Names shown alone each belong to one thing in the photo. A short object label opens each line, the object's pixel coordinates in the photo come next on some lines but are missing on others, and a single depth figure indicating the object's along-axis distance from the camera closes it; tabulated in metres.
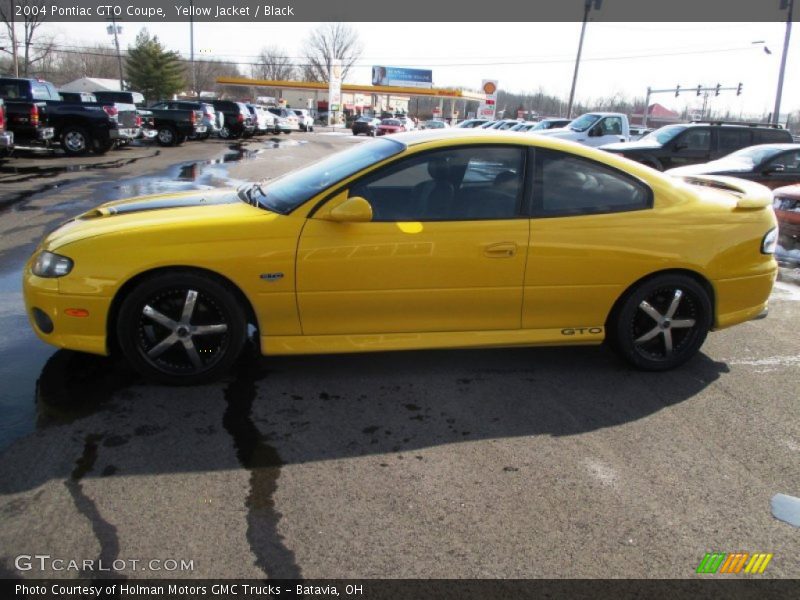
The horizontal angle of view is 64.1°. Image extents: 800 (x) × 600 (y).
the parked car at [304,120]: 50.72
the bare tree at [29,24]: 40.91
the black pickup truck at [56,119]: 16.44
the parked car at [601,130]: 20.67
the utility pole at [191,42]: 61.79
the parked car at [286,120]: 41.80
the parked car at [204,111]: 26.61
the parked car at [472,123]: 37.92
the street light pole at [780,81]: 25.38
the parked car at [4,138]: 13.50
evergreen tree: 68.81
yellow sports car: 3.63
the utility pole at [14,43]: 40.12
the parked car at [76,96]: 23.56
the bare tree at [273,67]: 107.06
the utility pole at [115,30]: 55.59
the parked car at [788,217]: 8.31
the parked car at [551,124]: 26.51
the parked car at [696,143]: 14.61
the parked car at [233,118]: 31.81
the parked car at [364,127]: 46.81
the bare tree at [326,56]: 95.50
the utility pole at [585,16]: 30.42
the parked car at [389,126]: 46.44
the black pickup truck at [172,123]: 24.89
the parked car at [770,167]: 10.84
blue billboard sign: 99.81
